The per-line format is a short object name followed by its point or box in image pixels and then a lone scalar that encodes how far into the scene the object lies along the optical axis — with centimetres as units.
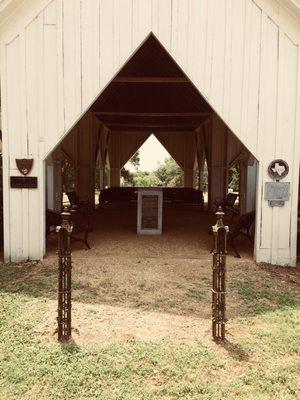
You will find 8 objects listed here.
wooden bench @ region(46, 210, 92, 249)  838
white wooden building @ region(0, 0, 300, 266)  706
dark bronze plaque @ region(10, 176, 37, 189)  734
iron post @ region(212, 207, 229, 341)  457
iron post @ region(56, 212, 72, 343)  448
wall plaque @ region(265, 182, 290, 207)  739
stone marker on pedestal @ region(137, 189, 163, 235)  990
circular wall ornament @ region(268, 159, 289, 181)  733
